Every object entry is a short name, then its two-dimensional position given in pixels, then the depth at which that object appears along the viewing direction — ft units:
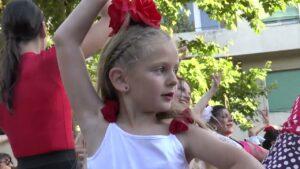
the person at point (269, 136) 29.50
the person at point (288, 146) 9.29
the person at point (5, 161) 25.86
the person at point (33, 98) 10.88
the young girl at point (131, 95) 7.87
